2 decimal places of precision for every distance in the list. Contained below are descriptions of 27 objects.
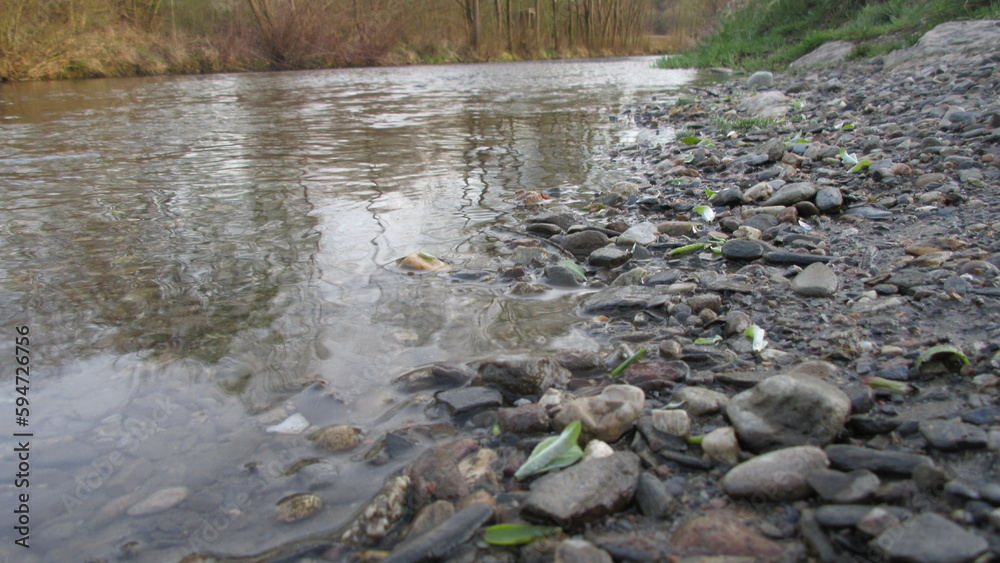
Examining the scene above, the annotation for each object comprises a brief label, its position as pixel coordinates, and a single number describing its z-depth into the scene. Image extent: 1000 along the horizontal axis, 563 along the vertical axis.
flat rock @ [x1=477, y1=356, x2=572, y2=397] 0.62
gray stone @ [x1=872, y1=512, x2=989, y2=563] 0.37
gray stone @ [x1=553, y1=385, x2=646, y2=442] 0.53
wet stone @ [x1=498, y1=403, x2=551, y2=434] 0.56
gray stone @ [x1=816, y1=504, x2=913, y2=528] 0.41
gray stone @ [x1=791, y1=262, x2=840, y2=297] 0.74
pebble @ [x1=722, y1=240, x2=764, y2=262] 0.88
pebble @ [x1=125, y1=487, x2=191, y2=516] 0.50
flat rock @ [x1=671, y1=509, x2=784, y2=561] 0.41
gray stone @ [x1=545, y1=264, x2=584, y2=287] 0.88
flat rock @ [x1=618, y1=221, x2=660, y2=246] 1.01
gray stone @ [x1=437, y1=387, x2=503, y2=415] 0.59
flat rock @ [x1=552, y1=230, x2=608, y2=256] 1.02
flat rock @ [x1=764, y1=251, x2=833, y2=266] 0.83
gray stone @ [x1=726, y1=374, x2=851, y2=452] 0.49
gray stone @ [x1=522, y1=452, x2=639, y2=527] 0.45
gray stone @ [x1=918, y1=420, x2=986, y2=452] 0.45
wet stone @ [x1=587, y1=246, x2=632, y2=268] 0.94
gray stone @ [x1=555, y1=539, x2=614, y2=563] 0.42
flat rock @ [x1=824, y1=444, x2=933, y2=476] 0.44
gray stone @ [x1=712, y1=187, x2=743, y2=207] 1.16
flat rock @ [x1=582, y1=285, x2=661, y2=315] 0.78
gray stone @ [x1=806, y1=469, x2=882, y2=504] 0.42
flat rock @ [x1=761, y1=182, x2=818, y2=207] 1.07
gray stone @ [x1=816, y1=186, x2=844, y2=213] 1.03
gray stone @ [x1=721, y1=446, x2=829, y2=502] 0.44
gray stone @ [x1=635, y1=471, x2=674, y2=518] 0.46
